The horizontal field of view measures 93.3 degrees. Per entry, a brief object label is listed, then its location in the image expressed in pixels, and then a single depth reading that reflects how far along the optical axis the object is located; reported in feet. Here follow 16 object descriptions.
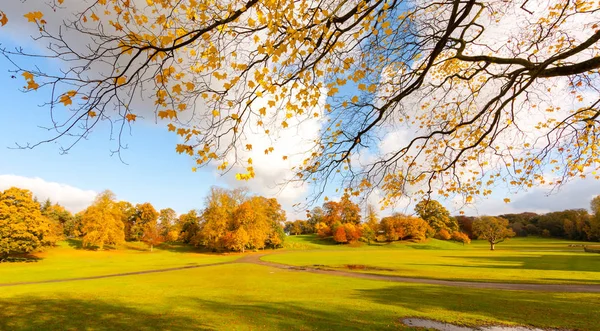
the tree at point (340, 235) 241.96
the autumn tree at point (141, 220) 223.30
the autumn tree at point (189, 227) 219.78
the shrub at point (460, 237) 256.75
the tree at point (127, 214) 226.79
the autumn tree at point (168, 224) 217.75
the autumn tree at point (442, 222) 262.06
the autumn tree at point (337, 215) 267.00
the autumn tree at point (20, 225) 118.21
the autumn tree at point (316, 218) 308.05
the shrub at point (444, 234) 265.75
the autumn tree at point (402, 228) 239.91
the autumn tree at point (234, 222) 168.14
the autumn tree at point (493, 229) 196.44
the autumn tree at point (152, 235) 199.27
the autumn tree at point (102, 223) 167.84
